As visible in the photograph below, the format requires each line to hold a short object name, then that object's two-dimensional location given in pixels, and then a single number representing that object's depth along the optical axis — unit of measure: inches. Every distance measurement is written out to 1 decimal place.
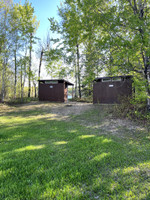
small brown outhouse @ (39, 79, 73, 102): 586.0
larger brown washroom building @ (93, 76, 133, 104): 439.2
